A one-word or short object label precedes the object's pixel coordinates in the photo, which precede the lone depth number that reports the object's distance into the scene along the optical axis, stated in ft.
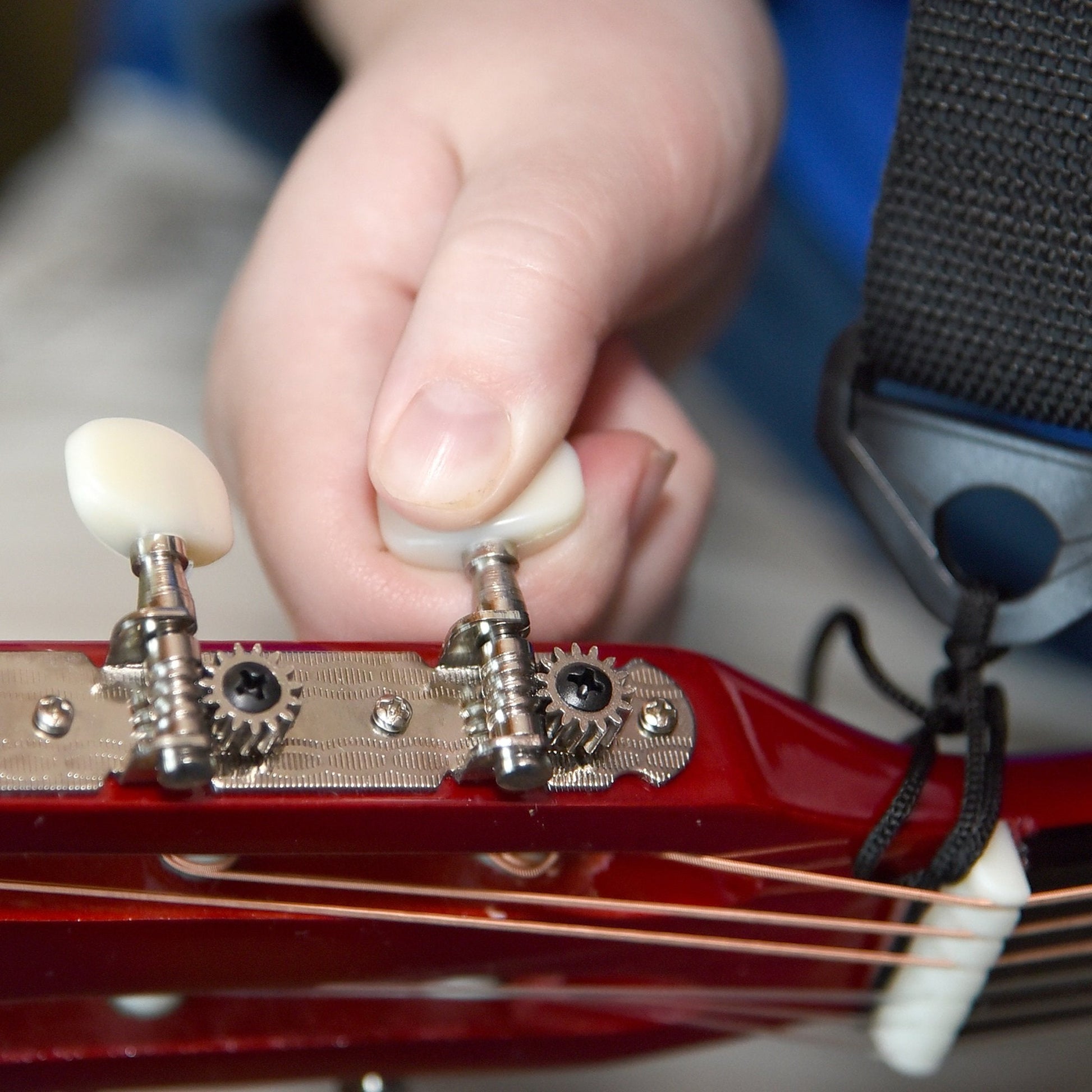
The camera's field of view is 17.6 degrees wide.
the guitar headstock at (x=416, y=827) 1.19
